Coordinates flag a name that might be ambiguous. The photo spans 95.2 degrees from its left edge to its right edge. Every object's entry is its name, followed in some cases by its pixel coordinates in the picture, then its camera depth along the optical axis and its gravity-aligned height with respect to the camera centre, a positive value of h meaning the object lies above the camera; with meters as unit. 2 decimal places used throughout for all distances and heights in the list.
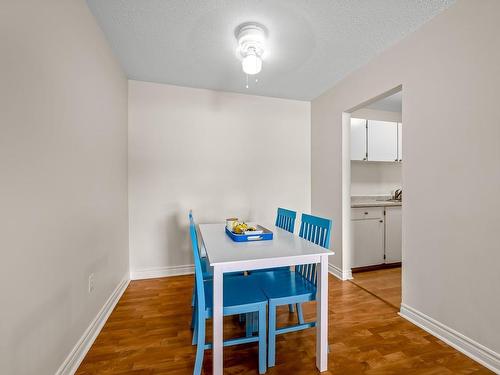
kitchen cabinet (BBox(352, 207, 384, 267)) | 2.99 -0.70
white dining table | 1.26 -0.46
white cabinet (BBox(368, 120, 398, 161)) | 3.29 +0.62
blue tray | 1.69 -0.41
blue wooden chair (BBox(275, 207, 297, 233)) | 2.19 -0.37
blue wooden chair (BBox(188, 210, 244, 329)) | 1.76 -0.75
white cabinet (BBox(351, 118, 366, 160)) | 3.21 +0.62
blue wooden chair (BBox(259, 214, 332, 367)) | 1.43 -0.72
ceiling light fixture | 1.80 +1.16
